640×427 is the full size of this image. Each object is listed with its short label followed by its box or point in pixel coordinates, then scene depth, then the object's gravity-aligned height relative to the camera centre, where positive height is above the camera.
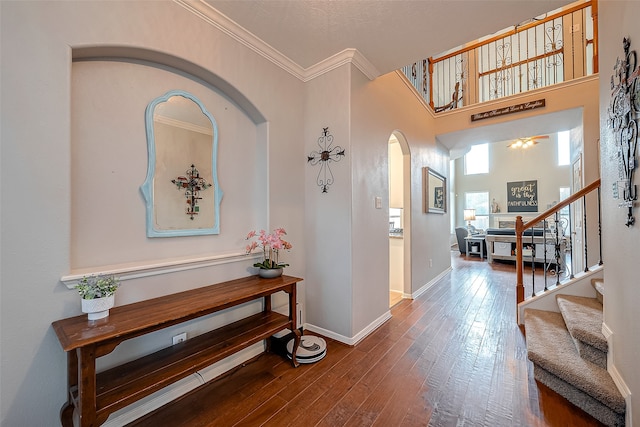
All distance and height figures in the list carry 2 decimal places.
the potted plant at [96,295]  1.25 -0.40
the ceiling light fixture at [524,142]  7.23 +2.07
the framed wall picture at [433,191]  4.08 +0.39
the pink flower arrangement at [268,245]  2.05 -0.25
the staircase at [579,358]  1.49 -1.04
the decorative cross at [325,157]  2.48 +0.58
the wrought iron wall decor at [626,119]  1.29 +0.50
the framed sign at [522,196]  9.47 +0.63
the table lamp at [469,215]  9.12 -0.07
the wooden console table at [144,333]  1.13 -0.79
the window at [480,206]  10.38 +0.29
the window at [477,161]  10.53 +2.22
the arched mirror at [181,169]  1.70 +0.35
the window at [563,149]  8.96 +2.27
